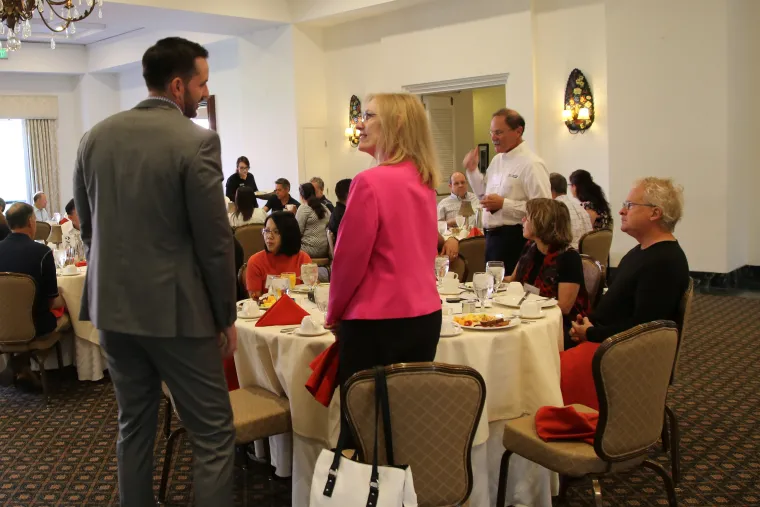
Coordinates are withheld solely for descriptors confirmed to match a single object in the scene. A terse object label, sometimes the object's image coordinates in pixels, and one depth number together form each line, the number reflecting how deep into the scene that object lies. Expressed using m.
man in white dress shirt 5.03
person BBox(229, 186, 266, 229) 7.90
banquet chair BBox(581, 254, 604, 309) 4.29
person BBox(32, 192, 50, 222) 10.93
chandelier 6.04
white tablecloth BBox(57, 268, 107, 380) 5.72
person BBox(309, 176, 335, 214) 9.12
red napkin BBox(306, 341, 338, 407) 2.80
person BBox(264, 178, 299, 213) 9.98
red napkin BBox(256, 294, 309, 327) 3.56
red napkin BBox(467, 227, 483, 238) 6.95
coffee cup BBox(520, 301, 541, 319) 3.52
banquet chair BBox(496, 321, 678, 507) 2.65
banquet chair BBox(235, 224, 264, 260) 7.27
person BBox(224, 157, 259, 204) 12.08
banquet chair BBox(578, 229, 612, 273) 6.32
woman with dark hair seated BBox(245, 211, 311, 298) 4.76
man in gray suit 2.41
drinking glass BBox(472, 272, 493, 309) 3.69
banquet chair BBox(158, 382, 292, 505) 3.22
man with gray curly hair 3.40
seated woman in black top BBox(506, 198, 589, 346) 3.97
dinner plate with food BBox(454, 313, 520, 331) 3.35
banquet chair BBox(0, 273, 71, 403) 5.05
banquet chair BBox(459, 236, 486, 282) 5.90
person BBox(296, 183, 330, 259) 7.61
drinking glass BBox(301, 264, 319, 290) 4.24
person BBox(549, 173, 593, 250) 7.09
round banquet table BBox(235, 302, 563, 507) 3.23
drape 16.81
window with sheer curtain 16.69
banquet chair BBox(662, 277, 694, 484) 3.45
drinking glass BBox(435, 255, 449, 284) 4.16
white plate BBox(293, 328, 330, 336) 3.33
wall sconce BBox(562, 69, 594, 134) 9.50
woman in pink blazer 2.54
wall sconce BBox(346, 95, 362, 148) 12.34
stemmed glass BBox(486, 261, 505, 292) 4.02
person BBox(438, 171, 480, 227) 8.11
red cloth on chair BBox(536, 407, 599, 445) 2.89
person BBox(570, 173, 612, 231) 7.75
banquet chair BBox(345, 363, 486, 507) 2.39
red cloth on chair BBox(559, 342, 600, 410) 3.58
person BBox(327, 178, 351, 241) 6.93
